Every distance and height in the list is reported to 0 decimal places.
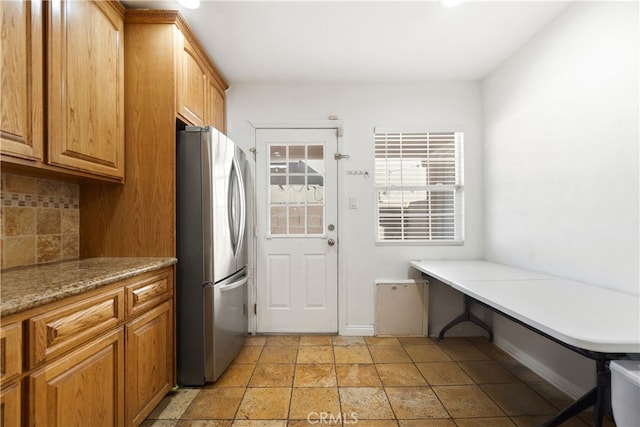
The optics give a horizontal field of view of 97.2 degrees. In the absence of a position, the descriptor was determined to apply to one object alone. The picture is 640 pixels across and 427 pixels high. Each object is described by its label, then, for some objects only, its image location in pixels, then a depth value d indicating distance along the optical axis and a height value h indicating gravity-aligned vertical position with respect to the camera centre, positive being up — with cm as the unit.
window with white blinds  281 +31
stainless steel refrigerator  187 -26
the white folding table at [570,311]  102 -43
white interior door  276 -20
